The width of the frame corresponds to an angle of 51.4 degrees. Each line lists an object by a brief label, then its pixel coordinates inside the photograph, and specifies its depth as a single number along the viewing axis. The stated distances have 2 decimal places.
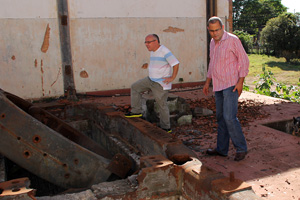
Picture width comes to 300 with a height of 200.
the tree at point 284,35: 23.83
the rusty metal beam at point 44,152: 3.62
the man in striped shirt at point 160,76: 4.82
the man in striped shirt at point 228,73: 3.80
